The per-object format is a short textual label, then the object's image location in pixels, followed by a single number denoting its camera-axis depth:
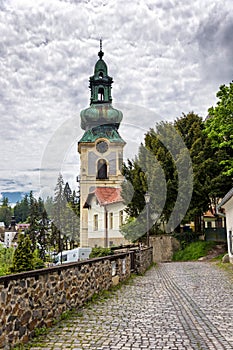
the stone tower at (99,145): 46.78
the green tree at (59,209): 66.12
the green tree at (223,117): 22.02
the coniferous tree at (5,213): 143.50
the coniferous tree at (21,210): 132.38
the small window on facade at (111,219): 40.38
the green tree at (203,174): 29.02
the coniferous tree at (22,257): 29.97
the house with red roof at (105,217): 39.66
